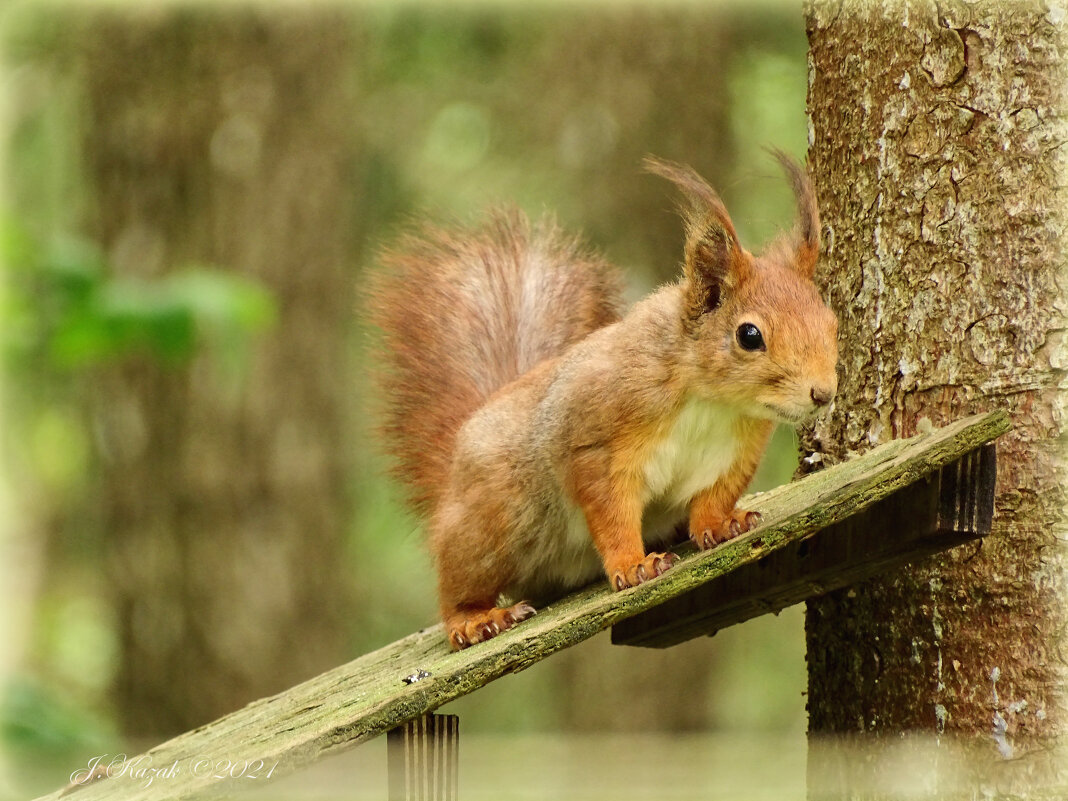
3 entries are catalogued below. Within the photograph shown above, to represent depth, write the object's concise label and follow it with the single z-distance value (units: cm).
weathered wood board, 379
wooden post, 413
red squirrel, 517
